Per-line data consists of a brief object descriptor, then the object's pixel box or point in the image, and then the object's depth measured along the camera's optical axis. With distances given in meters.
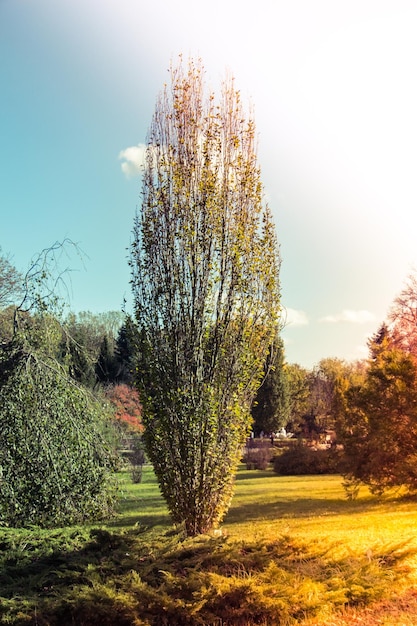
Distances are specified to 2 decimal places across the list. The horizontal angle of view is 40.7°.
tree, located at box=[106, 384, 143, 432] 20.63
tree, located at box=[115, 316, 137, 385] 29.11
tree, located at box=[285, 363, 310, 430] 33.28
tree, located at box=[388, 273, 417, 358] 18.92
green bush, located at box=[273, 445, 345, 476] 20.20
